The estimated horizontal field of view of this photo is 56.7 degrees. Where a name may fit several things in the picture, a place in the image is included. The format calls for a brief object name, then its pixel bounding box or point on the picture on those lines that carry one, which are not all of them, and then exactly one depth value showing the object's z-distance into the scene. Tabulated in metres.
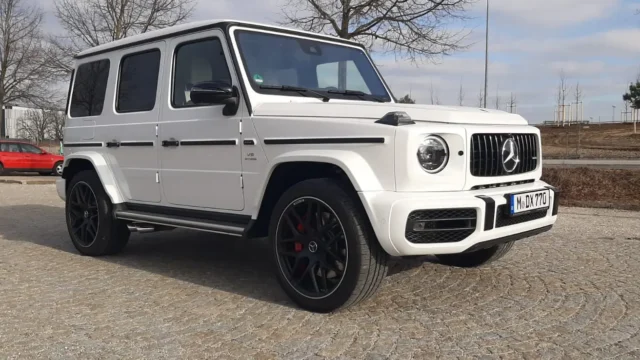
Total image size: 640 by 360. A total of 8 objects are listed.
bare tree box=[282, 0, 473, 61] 13.58
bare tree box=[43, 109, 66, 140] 39.07
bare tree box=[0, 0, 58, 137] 30.39
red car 21.53
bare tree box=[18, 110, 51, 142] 47.38
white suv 3.59
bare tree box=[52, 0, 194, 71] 19.48
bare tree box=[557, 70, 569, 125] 55.52
